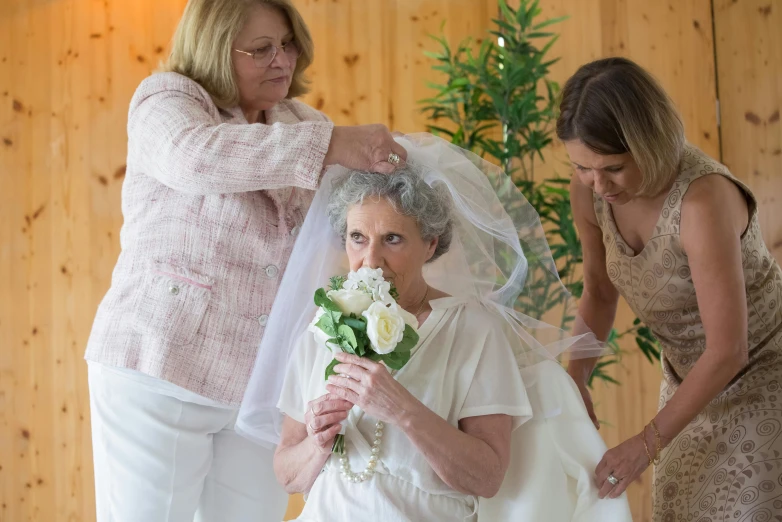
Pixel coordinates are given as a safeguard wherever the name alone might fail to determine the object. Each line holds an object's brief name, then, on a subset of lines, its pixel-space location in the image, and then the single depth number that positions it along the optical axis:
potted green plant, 3.75
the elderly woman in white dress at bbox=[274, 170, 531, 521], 1.81
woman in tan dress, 1.94
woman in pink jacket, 2.03
